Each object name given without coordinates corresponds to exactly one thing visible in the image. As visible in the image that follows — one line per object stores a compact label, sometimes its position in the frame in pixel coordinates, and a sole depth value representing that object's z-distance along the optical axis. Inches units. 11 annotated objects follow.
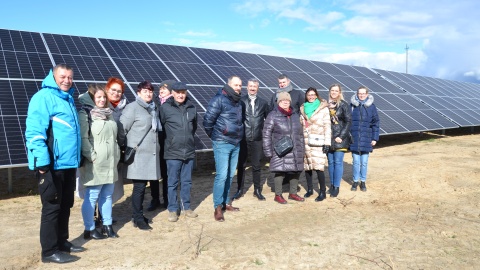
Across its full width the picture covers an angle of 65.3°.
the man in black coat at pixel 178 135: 201.0
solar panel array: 283.0
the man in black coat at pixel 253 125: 243.4
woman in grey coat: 187.6
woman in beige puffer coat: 244.1
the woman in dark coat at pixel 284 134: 236.1
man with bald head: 208.7
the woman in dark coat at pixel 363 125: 270.2
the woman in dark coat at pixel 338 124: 253.0
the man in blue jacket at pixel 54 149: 140.0
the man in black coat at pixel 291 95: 255.6
